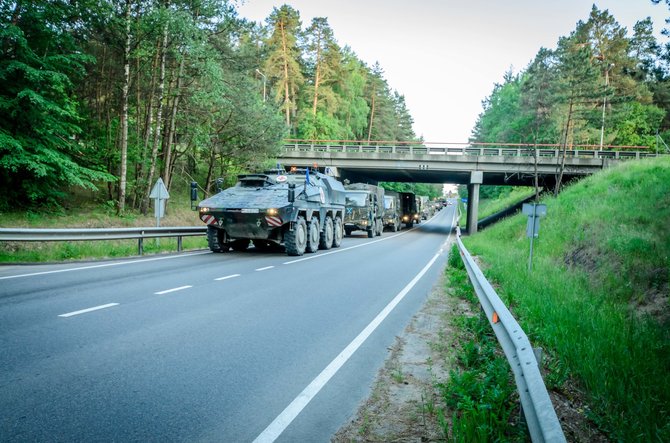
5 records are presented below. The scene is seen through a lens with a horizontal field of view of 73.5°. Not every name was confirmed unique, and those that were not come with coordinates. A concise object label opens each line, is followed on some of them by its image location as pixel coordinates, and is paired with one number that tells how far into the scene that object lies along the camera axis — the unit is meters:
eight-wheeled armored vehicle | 13.52
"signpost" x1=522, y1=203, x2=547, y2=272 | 12.00
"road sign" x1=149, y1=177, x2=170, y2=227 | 15.34
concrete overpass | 34.00
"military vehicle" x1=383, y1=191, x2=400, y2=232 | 34.59
